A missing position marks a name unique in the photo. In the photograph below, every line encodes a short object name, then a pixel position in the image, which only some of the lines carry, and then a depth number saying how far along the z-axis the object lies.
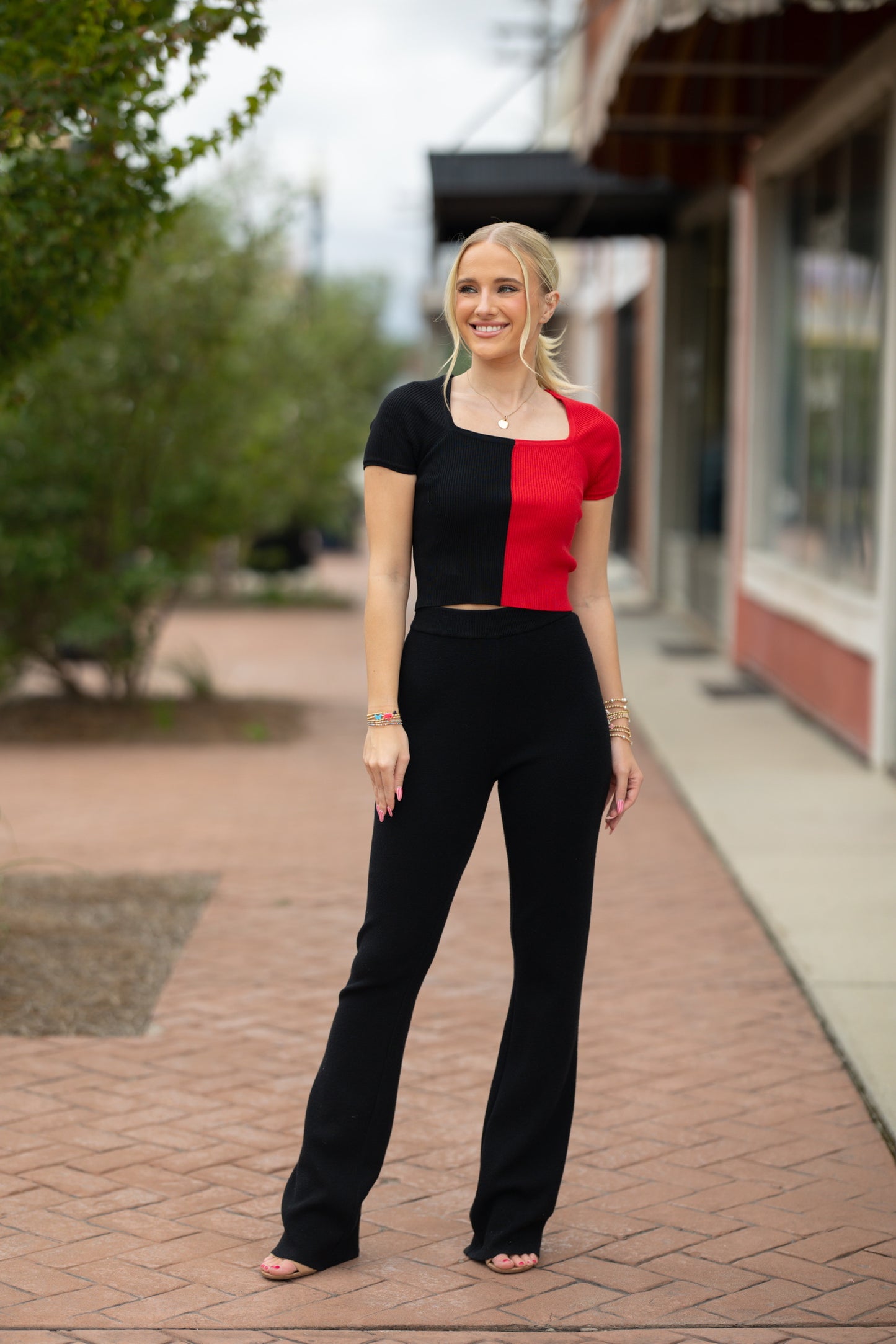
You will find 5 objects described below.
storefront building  8.94
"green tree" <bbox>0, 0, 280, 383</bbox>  4.76
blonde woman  3.13
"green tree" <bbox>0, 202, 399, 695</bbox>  9.93
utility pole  29.66
